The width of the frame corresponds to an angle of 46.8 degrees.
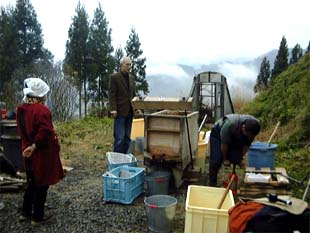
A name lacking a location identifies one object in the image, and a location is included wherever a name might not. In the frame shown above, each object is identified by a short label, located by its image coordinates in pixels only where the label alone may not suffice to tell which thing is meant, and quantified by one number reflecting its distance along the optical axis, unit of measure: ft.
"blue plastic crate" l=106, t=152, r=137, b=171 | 17.88
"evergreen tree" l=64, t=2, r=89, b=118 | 92.07
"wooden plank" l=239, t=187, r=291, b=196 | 15.29
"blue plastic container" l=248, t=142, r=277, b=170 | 17.75
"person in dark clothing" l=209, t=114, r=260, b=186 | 13.39
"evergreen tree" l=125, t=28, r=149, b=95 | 91.30
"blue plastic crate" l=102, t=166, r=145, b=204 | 15.21
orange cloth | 8.23
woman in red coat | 12.46
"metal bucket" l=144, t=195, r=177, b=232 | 12.70
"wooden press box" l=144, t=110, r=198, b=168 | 16.44
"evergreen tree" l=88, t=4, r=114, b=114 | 90.94
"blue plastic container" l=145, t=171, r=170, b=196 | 15.76
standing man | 19.44
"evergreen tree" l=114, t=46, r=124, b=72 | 95.96
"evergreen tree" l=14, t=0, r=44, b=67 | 90.94
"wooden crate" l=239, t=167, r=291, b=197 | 15.31
